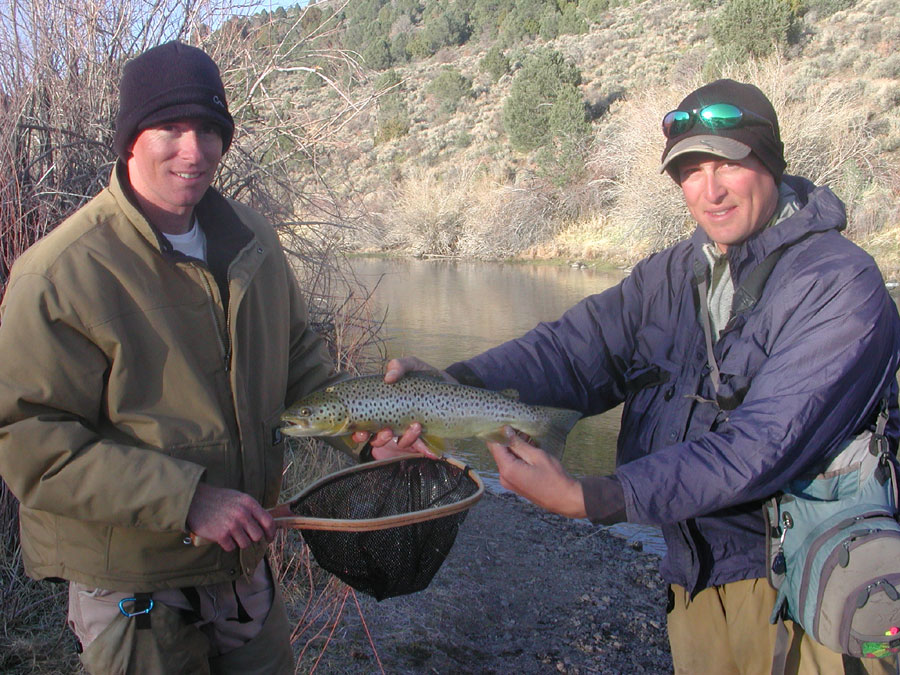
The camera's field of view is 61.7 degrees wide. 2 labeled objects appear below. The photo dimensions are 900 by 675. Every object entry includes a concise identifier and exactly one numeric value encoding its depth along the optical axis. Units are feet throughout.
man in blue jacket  7.70
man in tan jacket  7.53
